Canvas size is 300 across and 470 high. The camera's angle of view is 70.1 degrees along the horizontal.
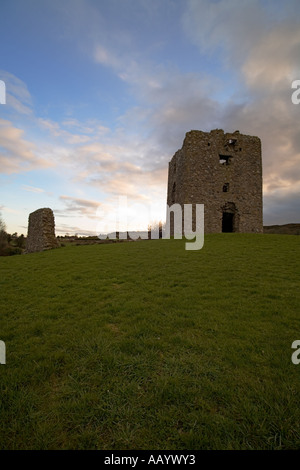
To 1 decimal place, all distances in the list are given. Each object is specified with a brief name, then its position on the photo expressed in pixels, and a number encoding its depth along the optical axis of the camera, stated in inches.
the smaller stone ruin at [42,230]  774.5
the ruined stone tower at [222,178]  959.0
